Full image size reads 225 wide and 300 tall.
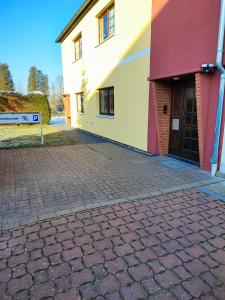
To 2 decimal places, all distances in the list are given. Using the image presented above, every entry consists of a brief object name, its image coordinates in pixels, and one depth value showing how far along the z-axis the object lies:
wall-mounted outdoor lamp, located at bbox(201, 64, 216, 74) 4.48
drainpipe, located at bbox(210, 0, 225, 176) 4.17
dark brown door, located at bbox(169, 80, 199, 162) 5.73
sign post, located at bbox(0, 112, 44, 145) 8.77
